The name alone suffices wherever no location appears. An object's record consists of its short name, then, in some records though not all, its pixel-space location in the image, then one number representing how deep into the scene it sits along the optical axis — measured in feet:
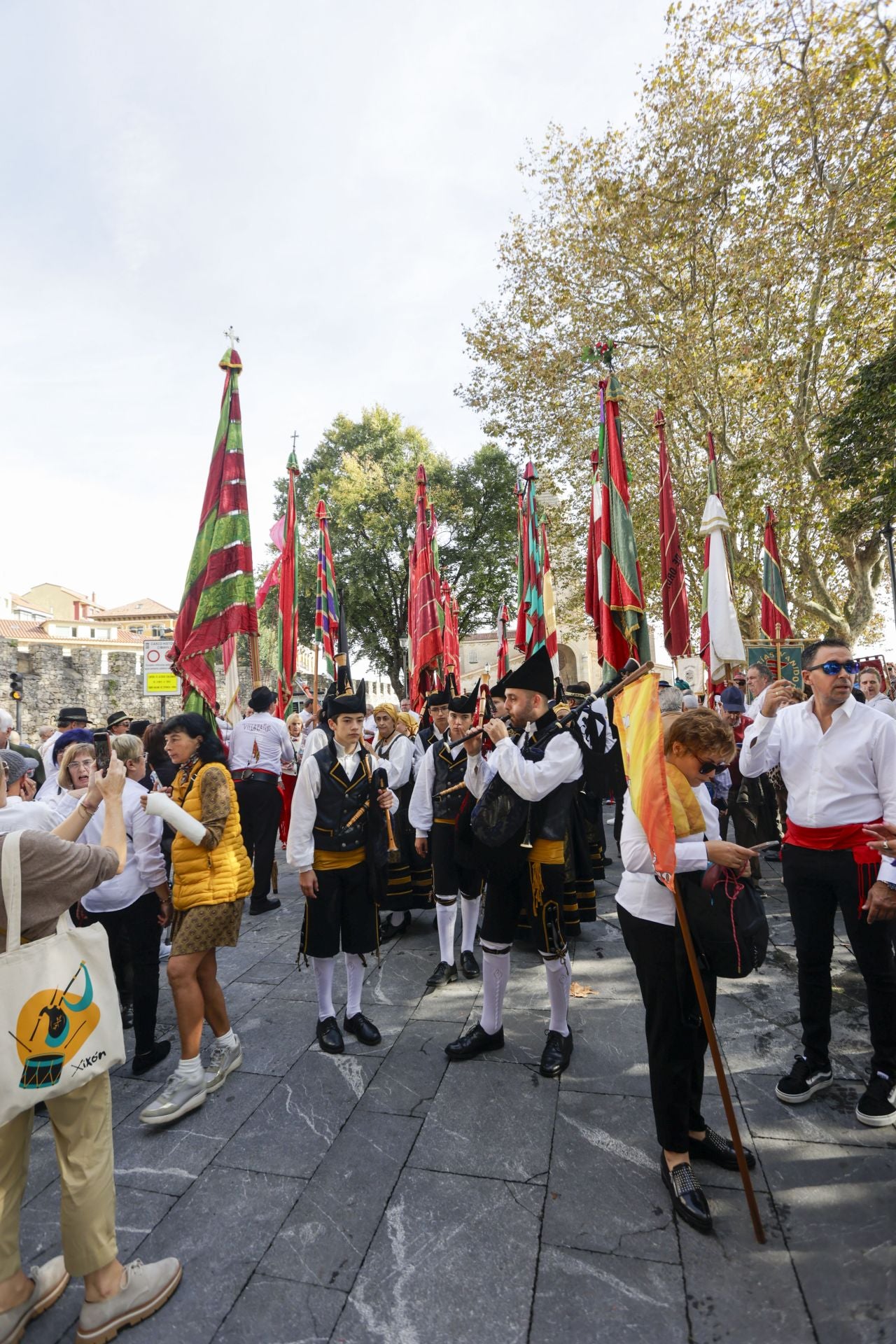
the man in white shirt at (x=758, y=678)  19.38
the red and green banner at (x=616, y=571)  21.48
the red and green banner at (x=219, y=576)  15.93
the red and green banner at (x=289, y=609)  31.09
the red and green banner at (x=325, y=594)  40.40
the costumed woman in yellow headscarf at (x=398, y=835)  19.58
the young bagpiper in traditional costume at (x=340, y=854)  13.58
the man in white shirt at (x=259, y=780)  23.73
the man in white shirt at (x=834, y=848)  10.73
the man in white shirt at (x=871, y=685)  23.66
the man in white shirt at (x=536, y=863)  12.07
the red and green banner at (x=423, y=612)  30.19
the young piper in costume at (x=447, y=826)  17.28
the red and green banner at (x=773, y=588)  37.81
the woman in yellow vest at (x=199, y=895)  11.44
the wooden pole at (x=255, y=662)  16.67
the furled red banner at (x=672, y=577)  31.55
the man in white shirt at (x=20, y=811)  7.58
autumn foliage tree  40.47
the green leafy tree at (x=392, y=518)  94.07
